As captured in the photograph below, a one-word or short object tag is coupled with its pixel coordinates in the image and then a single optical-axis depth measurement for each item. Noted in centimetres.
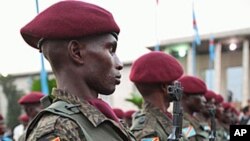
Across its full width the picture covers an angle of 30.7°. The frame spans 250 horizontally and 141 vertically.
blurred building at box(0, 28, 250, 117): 2592
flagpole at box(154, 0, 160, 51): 743
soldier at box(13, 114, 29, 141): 789
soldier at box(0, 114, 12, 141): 547
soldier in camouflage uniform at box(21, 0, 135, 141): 165
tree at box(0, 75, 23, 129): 2871
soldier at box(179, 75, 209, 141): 439
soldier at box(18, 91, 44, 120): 510
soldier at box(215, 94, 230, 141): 628
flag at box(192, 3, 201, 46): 996
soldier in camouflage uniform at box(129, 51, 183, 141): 298
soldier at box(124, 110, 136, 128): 866
